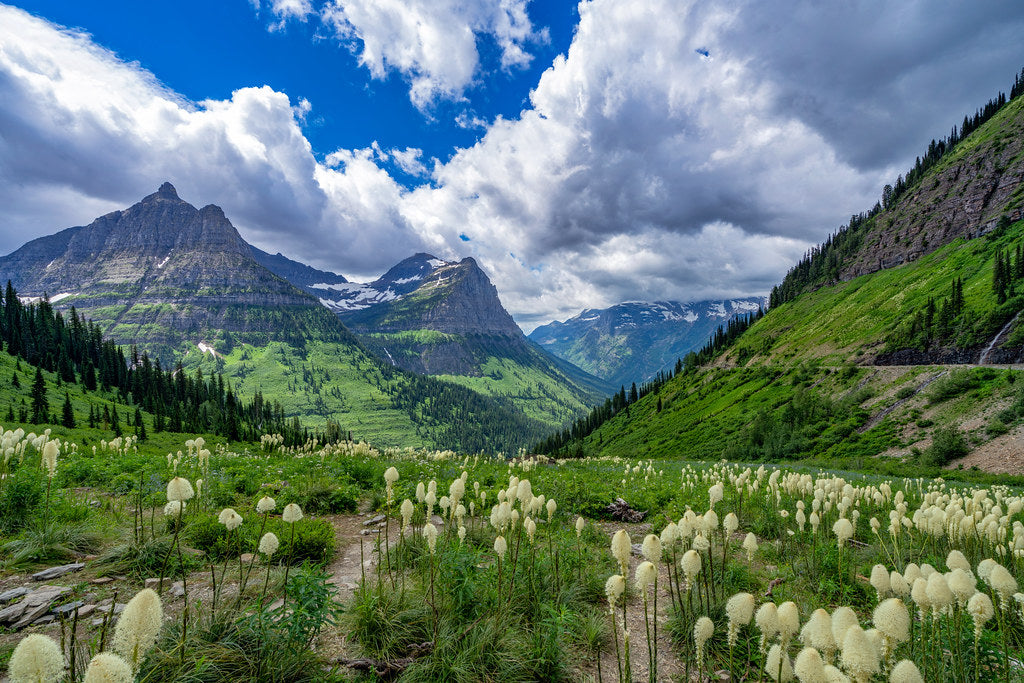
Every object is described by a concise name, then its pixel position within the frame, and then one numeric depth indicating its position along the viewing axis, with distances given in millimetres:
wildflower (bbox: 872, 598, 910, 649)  2824
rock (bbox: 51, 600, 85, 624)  5219
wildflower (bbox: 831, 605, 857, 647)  2824
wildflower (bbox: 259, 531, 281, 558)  4594
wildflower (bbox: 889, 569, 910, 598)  3658
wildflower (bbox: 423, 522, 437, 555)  5041
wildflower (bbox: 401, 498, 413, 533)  5621
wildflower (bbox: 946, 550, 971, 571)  3929
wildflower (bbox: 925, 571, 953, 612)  3322
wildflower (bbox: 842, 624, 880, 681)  2498
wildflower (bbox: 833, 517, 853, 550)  5453
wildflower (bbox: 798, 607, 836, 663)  2801
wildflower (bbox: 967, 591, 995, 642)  3457
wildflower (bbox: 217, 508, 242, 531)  4805
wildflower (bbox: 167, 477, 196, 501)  4230
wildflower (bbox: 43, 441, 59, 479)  6840
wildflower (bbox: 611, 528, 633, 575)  3572
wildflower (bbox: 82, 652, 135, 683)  2061
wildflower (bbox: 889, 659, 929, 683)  2527
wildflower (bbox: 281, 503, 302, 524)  4874
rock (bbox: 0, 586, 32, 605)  5663
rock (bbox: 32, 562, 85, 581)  6605
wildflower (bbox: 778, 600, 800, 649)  2980
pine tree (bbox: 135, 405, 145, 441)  41969
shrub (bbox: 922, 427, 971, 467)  40375
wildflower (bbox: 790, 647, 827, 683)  2418
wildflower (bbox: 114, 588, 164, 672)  2561
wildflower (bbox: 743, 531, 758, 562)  5052
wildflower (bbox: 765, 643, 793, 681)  2919
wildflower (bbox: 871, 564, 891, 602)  4086
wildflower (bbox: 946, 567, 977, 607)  3459
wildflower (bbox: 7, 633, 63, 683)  2141
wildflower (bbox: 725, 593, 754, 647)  3189
